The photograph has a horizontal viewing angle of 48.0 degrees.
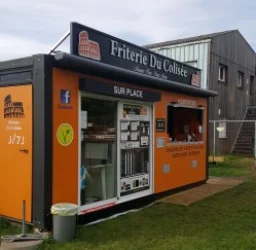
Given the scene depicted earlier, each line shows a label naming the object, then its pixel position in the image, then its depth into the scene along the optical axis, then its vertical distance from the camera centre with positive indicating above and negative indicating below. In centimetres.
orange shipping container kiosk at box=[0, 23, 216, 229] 428 +0
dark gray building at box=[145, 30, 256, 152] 1318 +306
